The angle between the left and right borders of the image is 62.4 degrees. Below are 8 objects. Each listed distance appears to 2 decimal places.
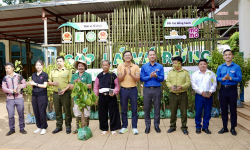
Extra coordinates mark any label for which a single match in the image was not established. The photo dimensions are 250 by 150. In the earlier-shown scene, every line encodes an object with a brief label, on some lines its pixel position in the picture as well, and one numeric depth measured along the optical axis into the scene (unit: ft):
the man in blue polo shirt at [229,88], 13.51
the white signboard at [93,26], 18.90
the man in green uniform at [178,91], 14.06
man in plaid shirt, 14.69
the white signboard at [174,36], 18.58
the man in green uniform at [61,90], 14.62
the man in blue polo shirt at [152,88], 14.19
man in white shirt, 13.92
